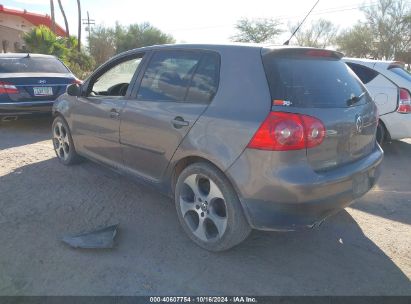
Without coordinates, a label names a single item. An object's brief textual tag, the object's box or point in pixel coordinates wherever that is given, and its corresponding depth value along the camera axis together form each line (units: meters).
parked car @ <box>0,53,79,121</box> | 7.03
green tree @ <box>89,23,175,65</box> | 45.22
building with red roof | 34.06
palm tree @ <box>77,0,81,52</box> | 33.00
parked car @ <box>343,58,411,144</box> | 5.86
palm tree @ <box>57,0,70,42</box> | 35.67
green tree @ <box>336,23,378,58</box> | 40.41
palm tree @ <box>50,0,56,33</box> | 33.12
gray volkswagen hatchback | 2.69
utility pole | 48.25
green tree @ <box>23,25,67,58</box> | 21.91
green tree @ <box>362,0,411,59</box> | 39.12
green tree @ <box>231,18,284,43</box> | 46.12
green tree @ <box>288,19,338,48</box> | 46.84
